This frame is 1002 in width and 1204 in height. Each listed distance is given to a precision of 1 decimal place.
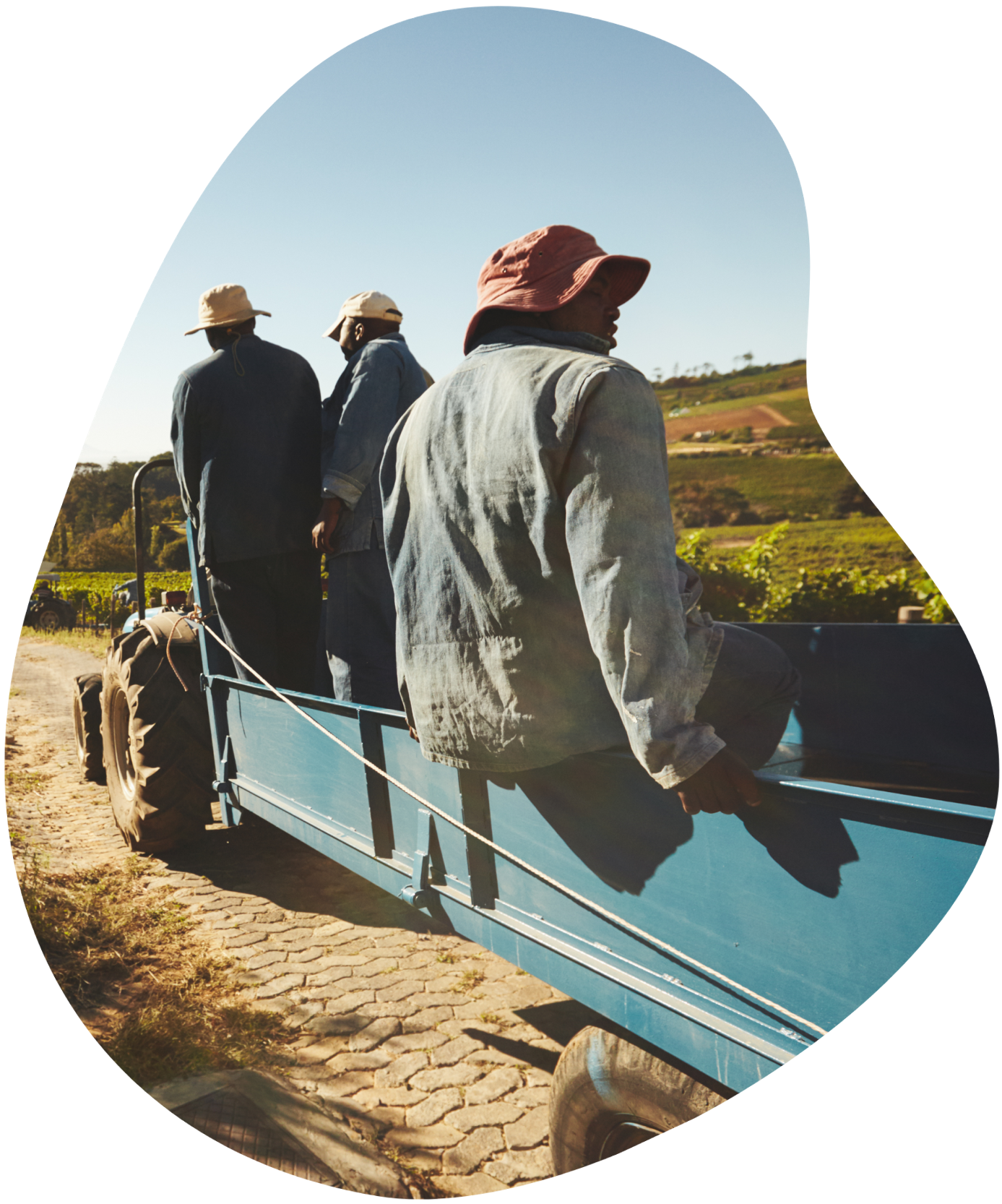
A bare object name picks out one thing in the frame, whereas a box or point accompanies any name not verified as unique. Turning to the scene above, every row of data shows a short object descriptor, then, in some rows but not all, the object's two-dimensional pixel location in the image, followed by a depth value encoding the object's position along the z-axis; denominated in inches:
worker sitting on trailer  46.1
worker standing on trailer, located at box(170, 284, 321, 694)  68.4
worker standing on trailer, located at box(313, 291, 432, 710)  83.8
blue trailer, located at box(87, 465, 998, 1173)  39.2
